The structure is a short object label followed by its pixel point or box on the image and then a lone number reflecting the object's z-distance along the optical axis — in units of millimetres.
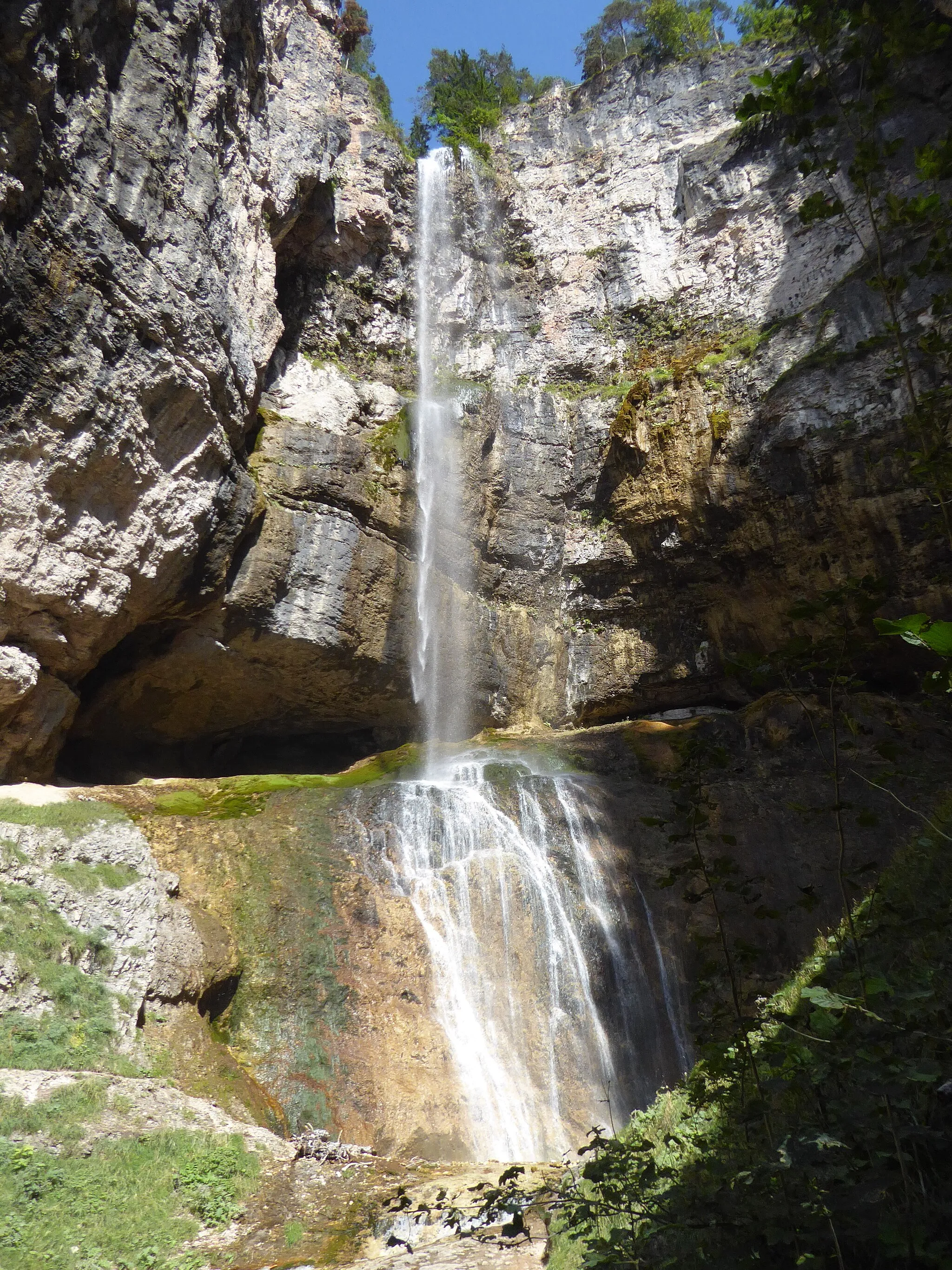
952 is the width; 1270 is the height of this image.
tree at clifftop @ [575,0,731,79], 25438
